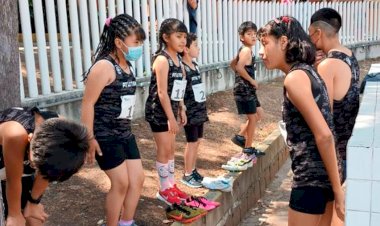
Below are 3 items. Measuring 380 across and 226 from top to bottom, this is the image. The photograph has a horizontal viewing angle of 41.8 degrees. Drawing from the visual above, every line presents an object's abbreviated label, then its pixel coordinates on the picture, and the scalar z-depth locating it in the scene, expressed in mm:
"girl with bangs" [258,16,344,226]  2529
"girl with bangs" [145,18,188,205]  4195
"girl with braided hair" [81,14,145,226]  3299
